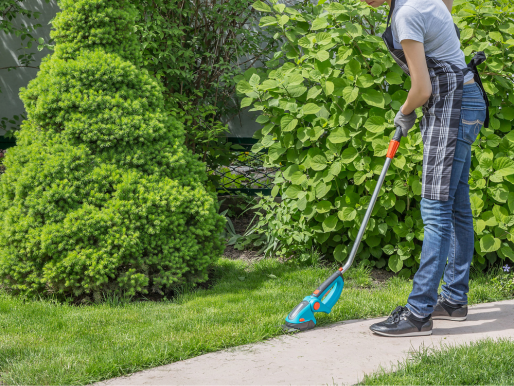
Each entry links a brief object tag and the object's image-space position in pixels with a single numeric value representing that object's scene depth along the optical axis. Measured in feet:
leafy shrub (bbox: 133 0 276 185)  16.46
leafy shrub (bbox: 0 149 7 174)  19.51
